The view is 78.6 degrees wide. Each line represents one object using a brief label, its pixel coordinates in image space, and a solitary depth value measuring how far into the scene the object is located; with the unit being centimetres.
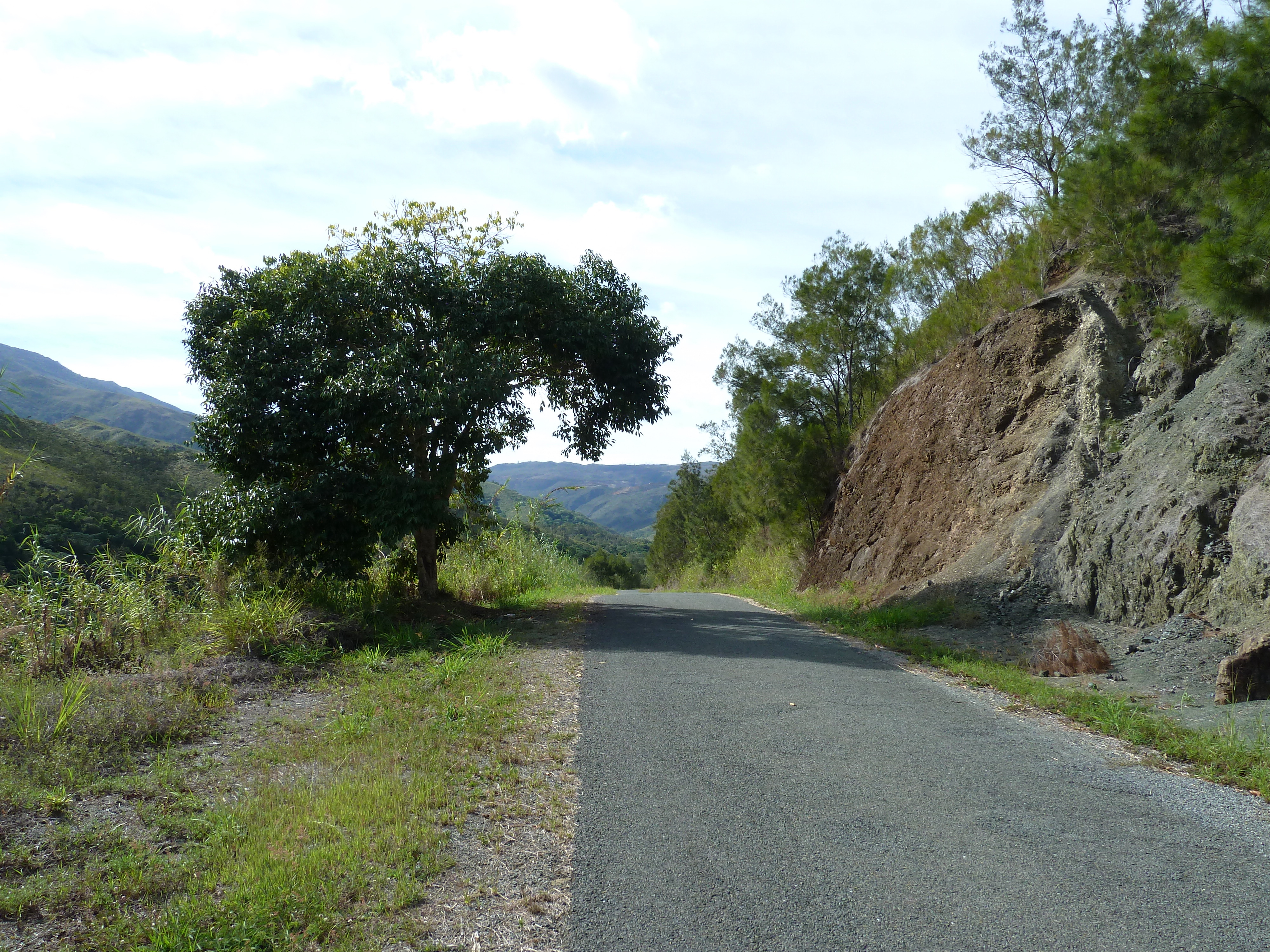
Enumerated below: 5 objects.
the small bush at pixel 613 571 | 6203
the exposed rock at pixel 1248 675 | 593
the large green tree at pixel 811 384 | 2419
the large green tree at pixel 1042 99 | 1848
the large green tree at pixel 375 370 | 1094
